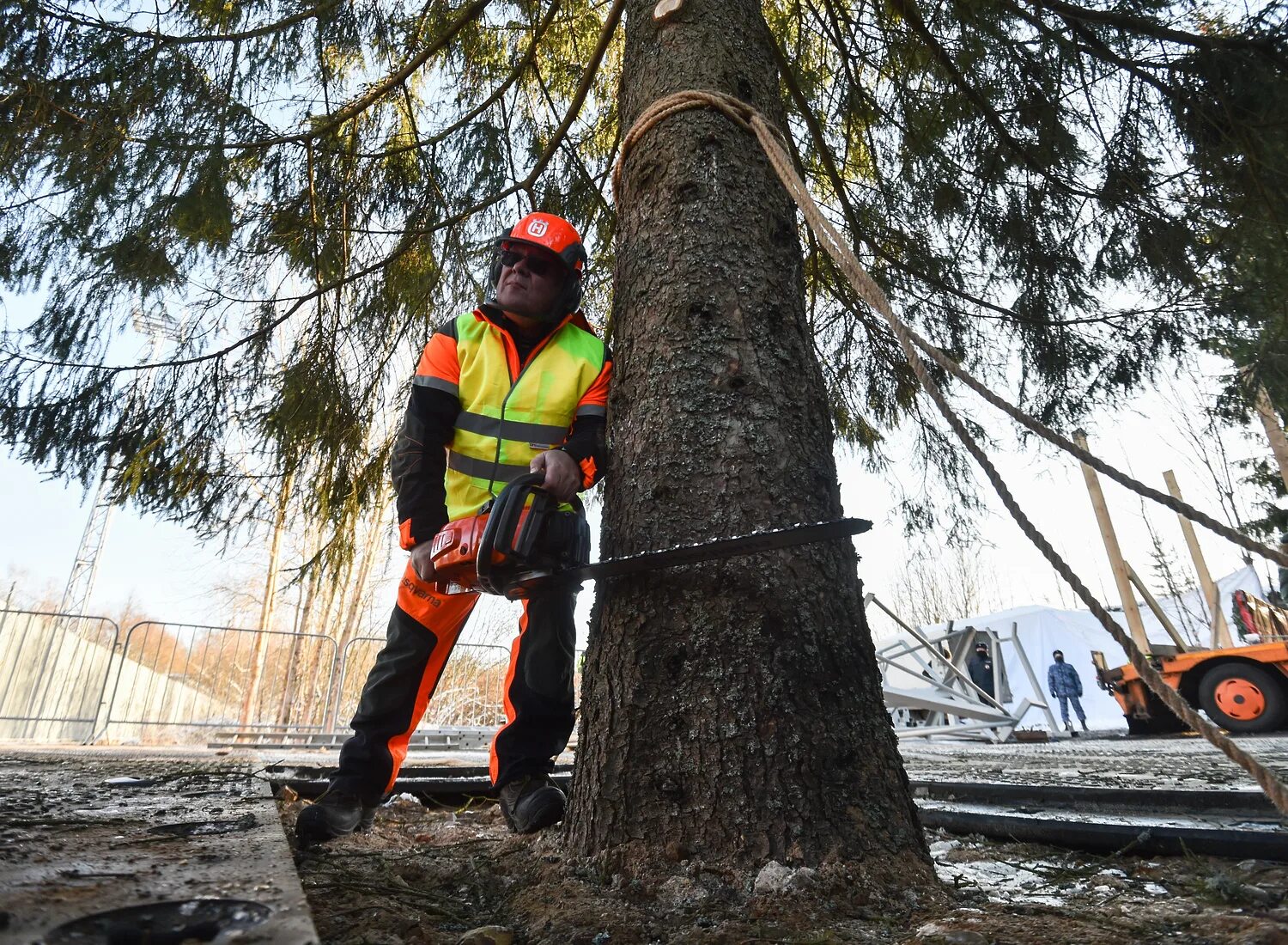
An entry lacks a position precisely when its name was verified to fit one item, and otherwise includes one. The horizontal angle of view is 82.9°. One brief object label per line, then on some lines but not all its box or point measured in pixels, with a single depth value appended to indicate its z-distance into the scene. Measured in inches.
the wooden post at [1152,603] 432.6
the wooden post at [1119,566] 518.1
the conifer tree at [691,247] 53.2
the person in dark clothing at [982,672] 457.4
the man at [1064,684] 483.8
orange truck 282.4
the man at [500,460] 74.9
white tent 720.3
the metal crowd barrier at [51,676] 307.6
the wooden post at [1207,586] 461.5
